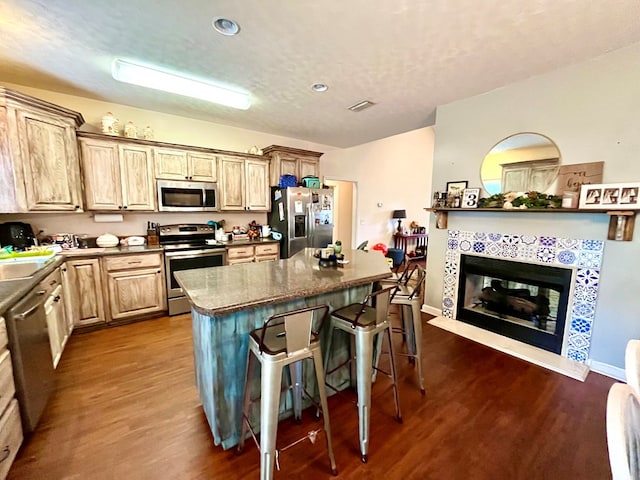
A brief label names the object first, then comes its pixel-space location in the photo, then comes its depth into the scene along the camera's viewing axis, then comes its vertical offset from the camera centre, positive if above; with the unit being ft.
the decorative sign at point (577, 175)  7.72 +1.01
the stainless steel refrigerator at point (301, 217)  14.20 -0.47
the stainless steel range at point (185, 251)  11.21 -1.86
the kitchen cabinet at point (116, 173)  10.16 +1.38
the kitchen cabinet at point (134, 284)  10.15 -3.01
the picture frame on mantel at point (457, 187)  10.61 +0.90
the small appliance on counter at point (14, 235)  8.92 -0.94
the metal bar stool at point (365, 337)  5.15 -2.57
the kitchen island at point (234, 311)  4.92 -2.11
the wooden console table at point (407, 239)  24.48 -2.91
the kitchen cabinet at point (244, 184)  13.37 +1.27
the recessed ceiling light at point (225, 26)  6.05 +4.23
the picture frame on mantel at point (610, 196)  7.06 +0.36
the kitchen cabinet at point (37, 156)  7.93 +1.67
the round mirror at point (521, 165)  8.59 +1.51
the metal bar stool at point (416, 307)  6.97 -2.60
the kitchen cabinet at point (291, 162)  14.66 +2.66
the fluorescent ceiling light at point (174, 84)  8.15 +4.15
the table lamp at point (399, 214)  24.11 -0.47
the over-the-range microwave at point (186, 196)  11.80 +0.55
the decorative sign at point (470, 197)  10.11 +0.45
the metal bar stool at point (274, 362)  4.31 -2.60
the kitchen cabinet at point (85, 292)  9.31 -3.01
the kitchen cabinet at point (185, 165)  11.63 +1.96
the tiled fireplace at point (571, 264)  7.97 -1.75
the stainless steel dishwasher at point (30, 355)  5.08 -3.05
